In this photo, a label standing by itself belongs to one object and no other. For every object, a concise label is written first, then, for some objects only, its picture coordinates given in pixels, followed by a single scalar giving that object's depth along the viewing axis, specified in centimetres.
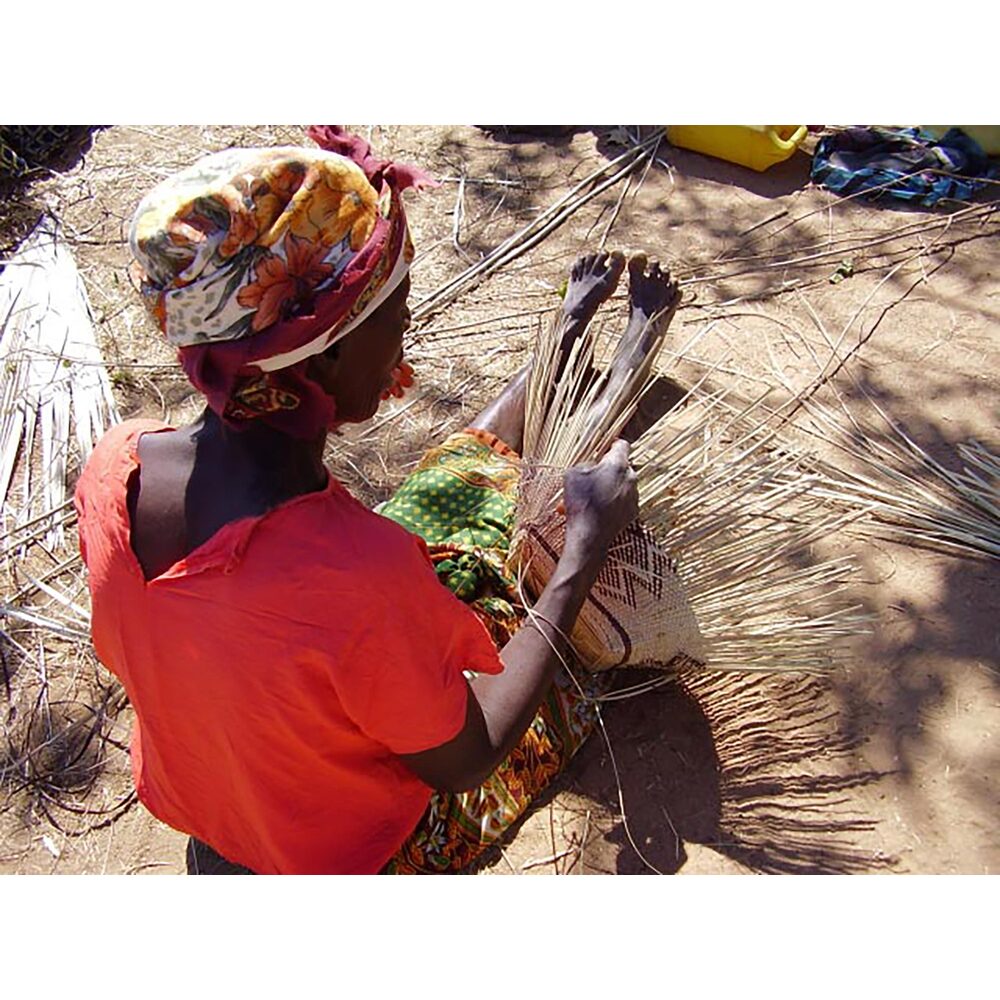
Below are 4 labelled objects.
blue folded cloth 326
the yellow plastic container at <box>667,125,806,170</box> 338
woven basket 202
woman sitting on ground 122
